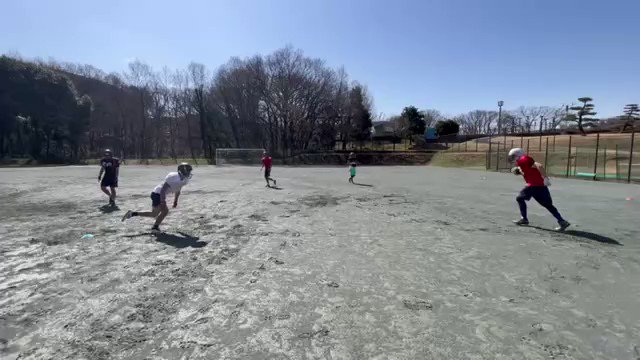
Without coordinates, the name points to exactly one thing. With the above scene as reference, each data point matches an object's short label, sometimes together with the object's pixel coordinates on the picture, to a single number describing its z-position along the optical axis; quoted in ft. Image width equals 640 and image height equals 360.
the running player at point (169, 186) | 24.52
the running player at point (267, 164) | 61.37
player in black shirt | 38.85
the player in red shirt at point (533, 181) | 26.48
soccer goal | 155.02
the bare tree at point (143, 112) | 212.84
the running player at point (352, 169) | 66.39
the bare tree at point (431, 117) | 314.14
